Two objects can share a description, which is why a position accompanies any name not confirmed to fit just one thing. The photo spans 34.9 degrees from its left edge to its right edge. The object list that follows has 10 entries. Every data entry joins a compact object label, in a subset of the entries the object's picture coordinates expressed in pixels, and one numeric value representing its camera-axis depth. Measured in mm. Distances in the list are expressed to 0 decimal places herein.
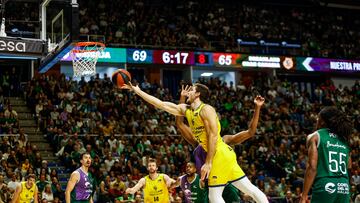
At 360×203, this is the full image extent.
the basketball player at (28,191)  13700
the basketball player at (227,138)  8391
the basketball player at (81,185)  11148
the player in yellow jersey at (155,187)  11320
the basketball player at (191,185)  10227
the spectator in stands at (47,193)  16266
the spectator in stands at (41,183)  16719
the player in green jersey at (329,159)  5867
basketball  8062
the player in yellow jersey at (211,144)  7730
